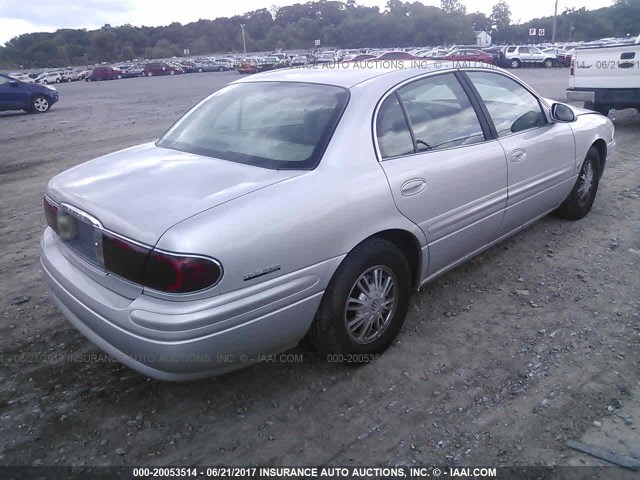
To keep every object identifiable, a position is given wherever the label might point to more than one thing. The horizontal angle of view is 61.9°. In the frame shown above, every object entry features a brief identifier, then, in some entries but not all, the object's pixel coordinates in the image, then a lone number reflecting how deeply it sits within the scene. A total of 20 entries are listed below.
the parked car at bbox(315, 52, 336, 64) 44.97
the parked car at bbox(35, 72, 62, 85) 46.25
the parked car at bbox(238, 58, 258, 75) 44.71
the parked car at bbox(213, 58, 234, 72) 57.09
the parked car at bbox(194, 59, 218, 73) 57.88
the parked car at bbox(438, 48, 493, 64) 30.50
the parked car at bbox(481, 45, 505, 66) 36.31
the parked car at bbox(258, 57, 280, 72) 45.86
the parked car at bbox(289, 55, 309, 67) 43.53
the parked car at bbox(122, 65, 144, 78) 54.81
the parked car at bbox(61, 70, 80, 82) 52.06
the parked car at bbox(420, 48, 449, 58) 38.62
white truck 8.86
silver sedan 2.32
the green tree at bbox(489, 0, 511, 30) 113.72
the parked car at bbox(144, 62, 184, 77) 55.03
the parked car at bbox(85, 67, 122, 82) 50.69
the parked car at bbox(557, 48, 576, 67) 33.88
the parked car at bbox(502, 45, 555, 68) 34.81
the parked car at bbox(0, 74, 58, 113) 17.73
